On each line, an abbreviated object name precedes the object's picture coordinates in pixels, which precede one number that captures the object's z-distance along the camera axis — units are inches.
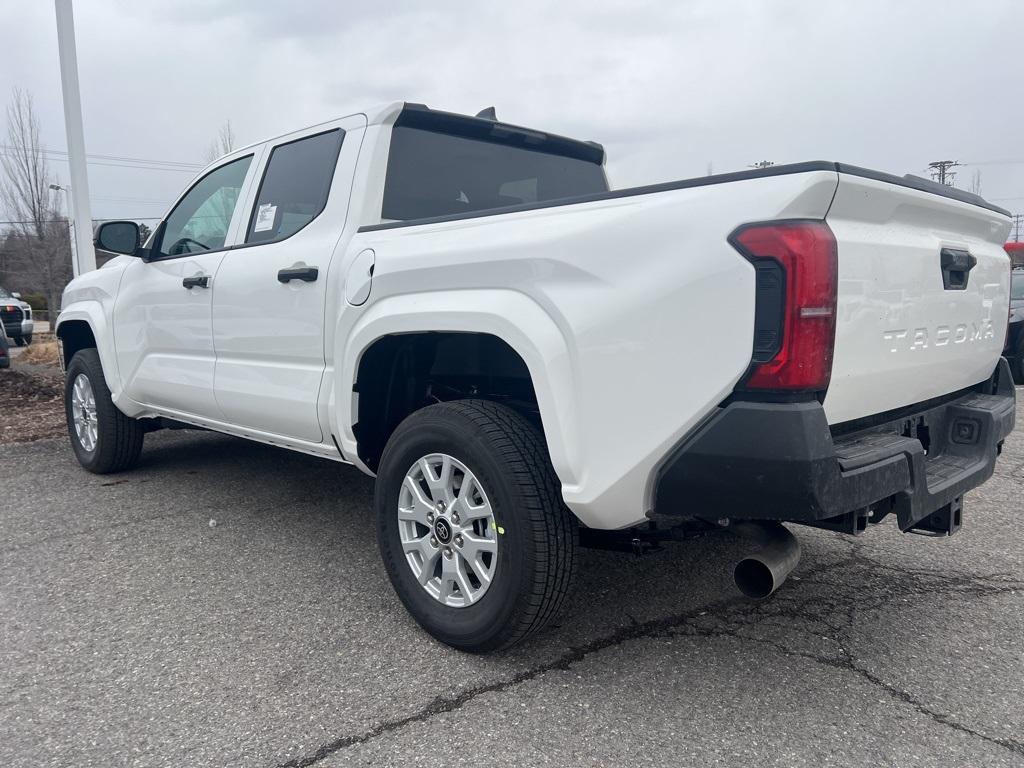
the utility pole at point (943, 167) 1527.9
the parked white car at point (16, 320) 705.6
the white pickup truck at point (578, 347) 84.5
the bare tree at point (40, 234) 826.2
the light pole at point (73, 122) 365.4
